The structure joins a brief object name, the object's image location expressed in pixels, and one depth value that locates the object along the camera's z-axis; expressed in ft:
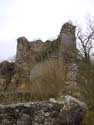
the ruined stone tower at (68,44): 38.68
